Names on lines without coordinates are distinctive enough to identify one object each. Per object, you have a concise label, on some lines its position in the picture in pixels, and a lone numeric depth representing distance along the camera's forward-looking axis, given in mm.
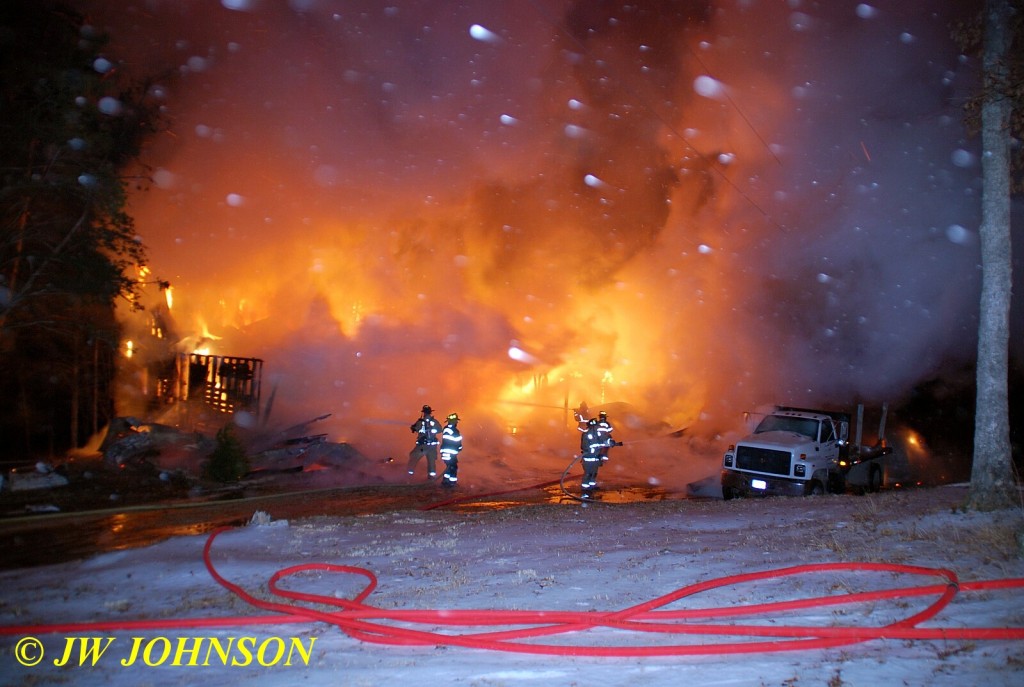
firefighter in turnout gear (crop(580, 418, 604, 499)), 13102
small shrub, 14453
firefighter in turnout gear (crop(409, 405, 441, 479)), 14102
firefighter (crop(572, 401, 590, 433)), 21014
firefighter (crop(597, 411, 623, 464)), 13172
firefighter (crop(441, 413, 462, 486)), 13828
